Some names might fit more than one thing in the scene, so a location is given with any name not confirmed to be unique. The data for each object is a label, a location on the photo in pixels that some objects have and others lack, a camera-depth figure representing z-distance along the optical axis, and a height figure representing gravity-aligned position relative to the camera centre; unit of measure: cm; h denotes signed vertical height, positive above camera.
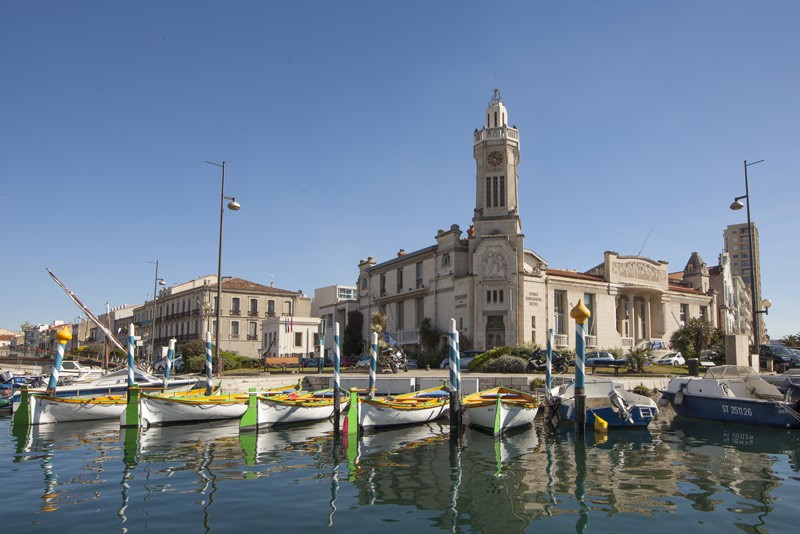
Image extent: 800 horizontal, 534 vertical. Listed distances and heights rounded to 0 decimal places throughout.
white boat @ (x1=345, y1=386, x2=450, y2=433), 2107 -283
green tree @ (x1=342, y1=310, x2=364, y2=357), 6388 -4
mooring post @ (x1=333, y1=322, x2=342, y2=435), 2095 -187
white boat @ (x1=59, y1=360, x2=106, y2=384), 3976 -271
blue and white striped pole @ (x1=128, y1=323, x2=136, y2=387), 2550 -100
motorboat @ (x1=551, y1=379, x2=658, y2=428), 2180 -268
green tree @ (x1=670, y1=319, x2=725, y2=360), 4409 -18
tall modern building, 16925 +2621
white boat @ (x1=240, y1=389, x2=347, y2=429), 2175 -291
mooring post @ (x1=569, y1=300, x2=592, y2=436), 1919 -110
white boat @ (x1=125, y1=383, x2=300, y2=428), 2214 -295
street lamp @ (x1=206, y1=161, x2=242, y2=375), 3297 +693
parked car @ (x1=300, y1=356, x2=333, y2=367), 5075 -232
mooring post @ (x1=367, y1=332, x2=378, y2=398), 2562 -134
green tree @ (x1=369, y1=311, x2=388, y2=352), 5703 +135
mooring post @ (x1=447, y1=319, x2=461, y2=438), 1908 -184
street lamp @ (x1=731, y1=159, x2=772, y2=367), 3026 +440
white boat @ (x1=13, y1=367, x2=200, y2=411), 2962 -263
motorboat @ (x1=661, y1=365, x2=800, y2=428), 2166 -256
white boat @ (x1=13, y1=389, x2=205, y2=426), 2406 -314
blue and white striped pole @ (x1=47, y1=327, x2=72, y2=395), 2498 -94
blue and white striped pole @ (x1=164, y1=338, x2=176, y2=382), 3181 -114
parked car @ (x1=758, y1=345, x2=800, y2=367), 4306 -151
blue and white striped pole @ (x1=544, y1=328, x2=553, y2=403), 2524 -176
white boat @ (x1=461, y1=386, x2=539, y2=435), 2084 -280
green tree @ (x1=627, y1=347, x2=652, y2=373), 3772 -145
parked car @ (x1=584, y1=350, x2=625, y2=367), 3912 -148
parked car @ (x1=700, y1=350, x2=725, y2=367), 4043 -153
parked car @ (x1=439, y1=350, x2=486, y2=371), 4631 -155
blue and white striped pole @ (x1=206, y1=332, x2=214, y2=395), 2898 -198
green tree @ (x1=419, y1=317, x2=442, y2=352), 5325 +6
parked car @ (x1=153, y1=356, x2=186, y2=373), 5240 -282
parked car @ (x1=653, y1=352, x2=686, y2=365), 4612 -186
